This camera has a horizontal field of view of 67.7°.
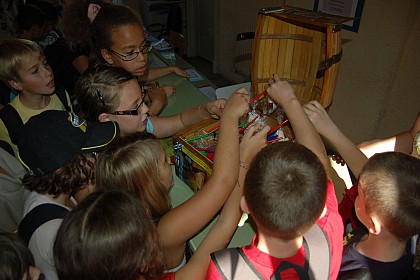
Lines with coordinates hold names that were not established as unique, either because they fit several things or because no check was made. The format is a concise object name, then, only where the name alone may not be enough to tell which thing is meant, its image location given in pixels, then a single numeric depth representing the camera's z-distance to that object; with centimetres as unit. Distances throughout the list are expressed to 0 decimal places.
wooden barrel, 154
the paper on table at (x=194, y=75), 266
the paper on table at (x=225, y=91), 196
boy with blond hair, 171
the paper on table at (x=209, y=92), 233
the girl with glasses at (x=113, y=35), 180
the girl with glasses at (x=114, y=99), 150
